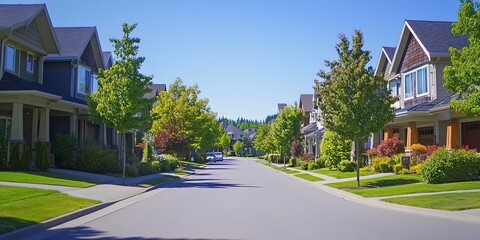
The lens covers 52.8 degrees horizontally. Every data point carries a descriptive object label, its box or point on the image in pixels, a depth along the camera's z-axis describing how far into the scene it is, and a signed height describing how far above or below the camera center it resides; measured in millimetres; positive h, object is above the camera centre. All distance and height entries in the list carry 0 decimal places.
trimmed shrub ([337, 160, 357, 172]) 34156 -1263
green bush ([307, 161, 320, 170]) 42406 -1604
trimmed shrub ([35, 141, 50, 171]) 23719 -600
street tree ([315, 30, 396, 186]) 22406 +2206
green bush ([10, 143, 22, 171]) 22547 -679
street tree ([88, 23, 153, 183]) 23547 +2755
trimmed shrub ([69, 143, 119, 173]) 28078 -858
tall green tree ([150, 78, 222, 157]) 52781 +3831
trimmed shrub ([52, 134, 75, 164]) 27938 -180
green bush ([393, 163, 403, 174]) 27375 -1094
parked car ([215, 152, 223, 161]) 82025 -1597
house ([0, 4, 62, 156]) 22844 +3921
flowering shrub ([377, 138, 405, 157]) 30781 +98
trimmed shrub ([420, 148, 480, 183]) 20812 -763
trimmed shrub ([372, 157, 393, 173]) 29312 -995
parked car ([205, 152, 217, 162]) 75906 -1637
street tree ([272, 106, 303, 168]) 47562 +2115
